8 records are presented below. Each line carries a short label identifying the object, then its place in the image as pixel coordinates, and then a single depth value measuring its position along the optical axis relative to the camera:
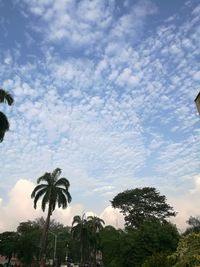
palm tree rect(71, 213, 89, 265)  43.76
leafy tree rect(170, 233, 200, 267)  4.41
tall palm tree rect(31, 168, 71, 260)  30.61
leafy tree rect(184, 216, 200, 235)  62.89
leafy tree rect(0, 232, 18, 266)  35.66
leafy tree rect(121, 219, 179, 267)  17.89
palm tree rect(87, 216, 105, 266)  45.64
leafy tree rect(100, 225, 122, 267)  21.01
